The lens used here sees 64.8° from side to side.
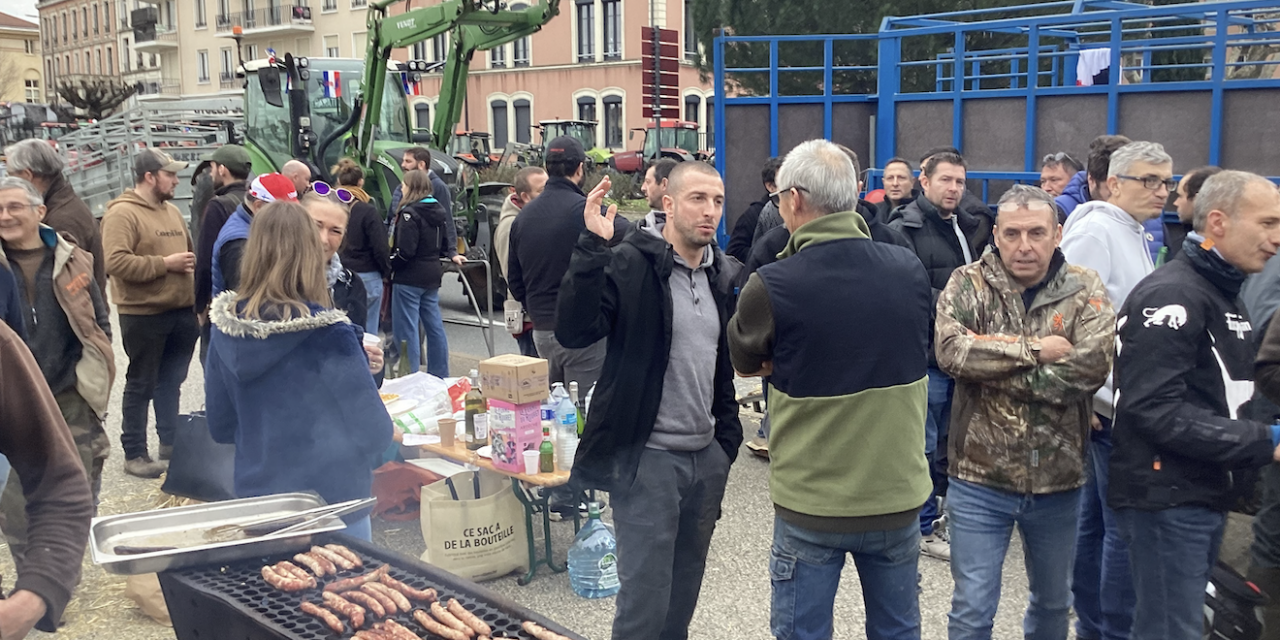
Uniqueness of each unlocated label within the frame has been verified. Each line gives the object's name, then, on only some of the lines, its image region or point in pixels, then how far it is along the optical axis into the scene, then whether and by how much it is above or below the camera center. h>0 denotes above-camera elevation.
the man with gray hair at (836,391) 2.92 -0.63
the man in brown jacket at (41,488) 1.99 -0.62
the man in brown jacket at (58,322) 4.50 -0.63
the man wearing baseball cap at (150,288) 6.02 -0.63
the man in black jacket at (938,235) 5.11 -0.31
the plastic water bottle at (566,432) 4.74 -1.20
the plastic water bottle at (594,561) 4.76 -1.81
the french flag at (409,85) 12.34 +1.17
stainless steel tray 2.79 -1.03
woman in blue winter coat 3.30 -0.65
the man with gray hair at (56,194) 5.53 -0.05
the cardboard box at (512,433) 4.68 -1.17
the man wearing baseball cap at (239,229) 4.81 -0.23
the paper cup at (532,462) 4.65 -1.30
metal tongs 3.01 -1.03
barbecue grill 2.69 -1.18
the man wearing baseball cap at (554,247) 5.66 -0.40
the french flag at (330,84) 12.29 +1.17
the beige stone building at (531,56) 41.16 +5.33
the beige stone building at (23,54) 77.50 +10.47
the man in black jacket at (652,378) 3.23 -0.65
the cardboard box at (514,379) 4.68 -0.93
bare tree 39.00 +3.48
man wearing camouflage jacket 3.21 -0.75
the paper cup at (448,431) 5.09 -1.26
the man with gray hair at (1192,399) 2.95 -0.68
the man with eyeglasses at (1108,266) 3.68 -0.37
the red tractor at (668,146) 27.30 +0.96
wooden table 4.69 -1.53
